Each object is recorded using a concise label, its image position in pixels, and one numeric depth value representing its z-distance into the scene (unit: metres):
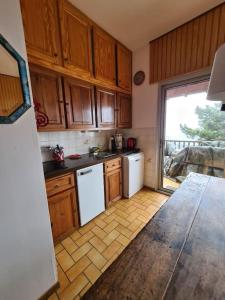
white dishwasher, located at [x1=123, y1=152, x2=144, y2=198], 2.26
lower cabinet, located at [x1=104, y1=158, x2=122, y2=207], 2.02
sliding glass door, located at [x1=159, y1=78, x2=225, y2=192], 2.01
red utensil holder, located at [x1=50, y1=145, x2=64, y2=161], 1.63
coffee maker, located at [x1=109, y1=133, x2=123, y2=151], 2.57
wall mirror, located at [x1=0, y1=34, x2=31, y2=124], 0.70
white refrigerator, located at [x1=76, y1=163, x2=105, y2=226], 1.64
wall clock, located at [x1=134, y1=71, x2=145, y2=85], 2.37
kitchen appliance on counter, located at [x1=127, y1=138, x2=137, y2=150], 2.63
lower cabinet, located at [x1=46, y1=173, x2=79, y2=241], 1.37
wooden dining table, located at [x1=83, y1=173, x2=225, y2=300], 0.44
